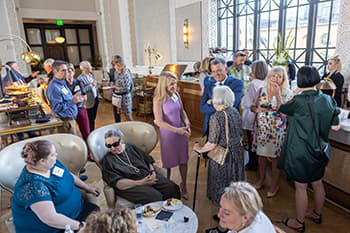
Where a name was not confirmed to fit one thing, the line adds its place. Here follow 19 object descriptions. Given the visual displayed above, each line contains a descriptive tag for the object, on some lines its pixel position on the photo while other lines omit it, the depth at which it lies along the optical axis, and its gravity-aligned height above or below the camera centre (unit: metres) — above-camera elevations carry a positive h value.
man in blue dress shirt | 3.20 -0.46
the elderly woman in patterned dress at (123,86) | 4.27 -0.44
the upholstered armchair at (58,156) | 1.97 -0.78
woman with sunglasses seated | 2.08 -0.97
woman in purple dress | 2.54 -0.66
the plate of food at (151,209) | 1.74 -1.05
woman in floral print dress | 2.48 -0.66
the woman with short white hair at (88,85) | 3.92 -0.36
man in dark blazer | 2.72 -0.28
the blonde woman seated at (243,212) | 1.21 -0.75
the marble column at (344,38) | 4.13 +0.22
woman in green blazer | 2.00 -0.66
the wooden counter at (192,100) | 4.96 -0.86
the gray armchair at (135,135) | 2.37 -0.74
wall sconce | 7.59 +0.74
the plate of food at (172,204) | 1.80 -1.04
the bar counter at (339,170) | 2.40 -1.15
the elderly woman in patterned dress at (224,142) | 2.09 -0.72
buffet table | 3.02 -0.77
